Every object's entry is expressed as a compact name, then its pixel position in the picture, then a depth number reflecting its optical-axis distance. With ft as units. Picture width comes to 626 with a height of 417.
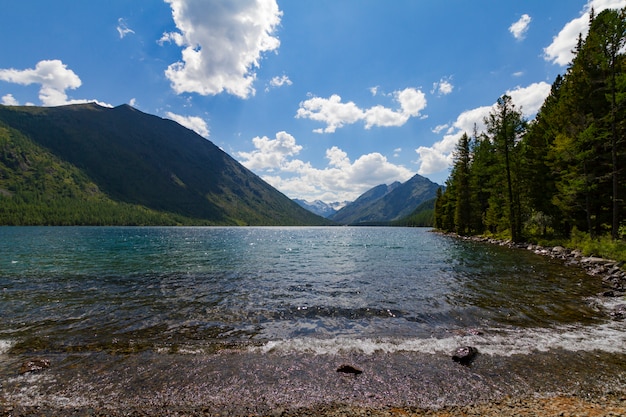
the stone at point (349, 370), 28.73
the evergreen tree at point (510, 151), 156.35
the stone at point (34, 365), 29.63
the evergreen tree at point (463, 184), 238.48
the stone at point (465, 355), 30.68
